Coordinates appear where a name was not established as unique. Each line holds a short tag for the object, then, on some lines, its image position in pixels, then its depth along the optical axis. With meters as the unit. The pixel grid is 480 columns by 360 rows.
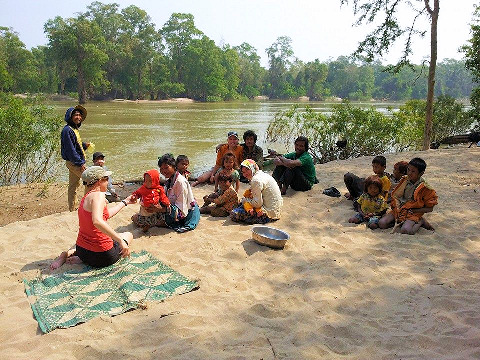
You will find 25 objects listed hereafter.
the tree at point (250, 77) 74.25
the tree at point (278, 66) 80.00
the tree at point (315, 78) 75.12
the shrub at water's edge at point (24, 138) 7.71
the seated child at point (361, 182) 5.16
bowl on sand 4.20
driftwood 10.86
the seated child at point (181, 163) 5.43
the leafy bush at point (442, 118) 12.77
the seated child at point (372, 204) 5.02
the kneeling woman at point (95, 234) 3.41
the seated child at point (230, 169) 5.70
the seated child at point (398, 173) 5.29
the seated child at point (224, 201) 5.30
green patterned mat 2.94
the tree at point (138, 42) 53.69
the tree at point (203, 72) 59.62
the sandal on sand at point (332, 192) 6.30
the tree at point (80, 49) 45.34
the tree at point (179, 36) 60.81
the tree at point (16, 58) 40.12
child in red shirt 4.44
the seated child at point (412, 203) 4.58
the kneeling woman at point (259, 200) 4.91
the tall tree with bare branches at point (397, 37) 10.18
